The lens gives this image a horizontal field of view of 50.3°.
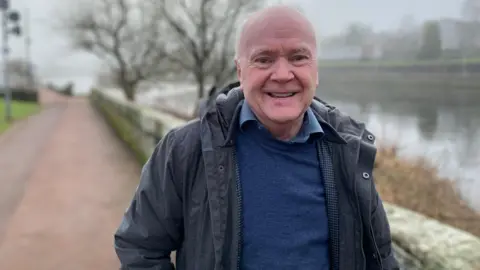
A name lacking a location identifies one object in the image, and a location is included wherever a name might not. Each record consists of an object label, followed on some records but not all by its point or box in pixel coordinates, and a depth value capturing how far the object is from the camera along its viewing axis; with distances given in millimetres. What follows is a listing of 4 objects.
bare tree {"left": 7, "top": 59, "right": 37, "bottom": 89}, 44188
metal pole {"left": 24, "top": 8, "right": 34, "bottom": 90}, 40312
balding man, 1688
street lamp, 19141
